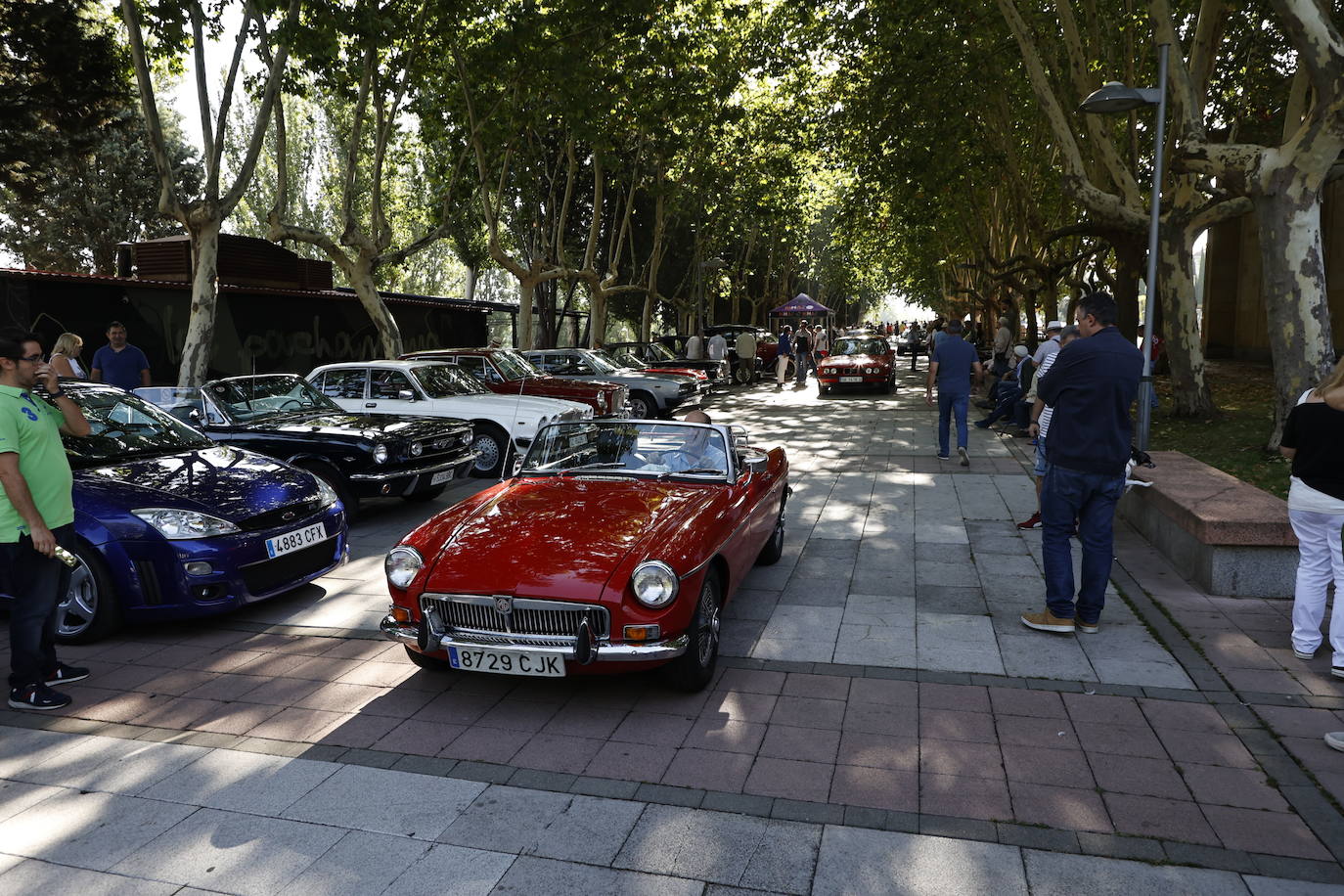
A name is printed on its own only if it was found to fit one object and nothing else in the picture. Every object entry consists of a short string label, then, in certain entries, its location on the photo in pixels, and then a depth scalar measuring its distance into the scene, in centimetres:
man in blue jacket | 514
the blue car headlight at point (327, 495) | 646
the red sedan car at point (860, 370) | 2312
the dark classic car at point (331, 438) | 858
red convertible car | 423
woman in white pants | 458
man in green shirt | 428
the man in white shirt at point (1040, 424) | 681
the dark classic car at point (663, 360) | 2142
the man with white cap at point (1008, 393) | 1485
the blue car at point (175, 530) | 540
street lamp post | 898
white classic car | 1107
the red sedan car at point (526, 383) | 1403
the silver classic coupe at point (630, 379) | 1711
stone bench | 593
